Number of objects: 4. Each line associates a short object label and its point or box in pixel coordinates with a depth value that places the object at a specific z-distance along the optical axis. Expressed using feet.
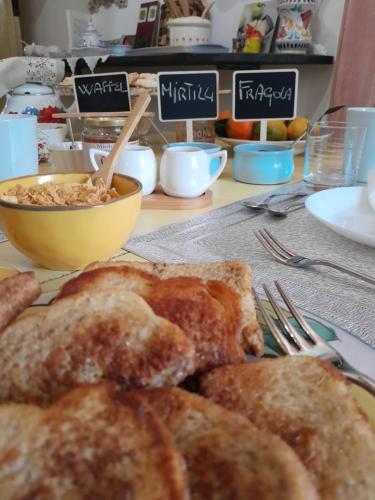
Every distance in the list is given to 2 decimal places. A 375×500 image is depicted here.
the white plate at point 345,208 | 3.10
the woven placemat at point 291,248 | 2.22
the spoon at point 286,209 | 3.47
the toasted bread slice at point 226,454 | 0.90
